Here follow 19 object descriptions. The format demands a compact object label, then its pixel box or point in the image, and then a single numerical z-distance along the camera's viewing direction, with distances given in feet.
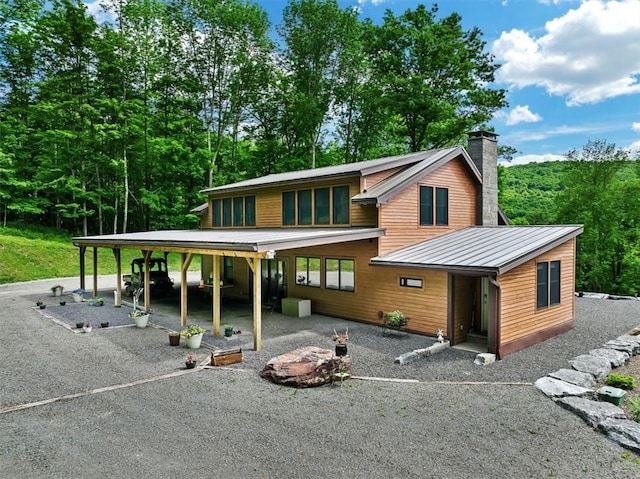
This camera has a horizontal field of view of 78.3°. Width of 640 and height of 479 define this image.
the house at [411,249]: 32.91
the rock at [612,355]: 29.32
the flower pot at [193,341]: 32.68
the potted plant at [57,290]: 59.00
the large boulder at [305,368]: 24.89
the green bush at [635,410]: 20.54
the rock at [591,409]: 20.15
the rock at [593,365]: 26.69
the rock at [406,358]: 29.32
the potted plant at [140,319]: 40.36
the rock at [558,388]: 23.22
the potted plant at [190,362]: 28.07
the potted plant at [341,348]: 27.99
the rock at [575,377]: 24.82
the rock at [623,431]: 17.90
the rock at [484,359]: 29.27
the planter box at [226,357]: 28.58
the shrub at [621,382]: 24.81
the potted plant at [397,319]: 35.61
